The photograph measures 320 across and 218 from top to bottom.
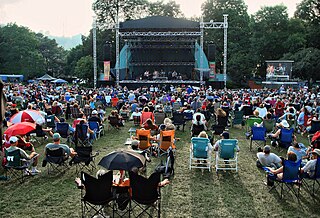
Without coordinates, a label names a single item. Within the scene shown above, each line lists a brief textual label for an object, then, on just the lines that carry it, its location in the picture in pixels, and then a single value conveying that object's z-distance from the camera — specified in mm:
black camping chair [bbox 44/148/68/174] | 7281
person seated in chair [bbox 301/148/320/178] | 6328
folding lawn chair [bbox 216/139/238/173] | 7623
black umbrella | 5484
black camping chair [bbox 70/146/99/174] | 7277
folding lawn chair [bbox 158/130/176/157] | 8492
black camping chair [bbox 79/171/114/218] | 5004
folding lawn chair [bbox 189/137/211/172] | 7746
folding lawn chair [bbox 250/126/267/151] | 9523
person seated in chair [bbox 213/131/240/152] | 7888
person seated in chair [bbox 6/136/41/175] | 6969
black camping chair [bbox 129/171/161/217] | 5034
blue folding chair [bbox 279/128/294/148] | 9346
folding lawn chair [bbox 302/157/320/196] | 6254
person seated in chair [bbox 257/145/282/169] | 6973
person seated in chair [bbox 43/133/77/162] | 7430
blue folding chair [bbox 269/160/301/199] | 5969
